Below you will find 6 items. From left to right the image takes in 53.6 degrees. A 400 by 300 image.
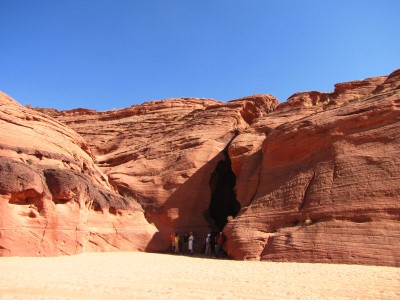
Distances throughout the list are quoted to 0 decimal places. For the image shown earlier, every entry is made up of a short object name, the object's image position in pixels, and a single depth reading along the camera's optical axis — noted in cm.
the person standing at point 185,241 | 2192
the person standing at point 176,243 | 2125
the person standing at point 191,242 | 2085
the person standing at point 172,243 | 2133
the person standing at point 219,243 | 1955
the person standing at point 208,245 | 2111
